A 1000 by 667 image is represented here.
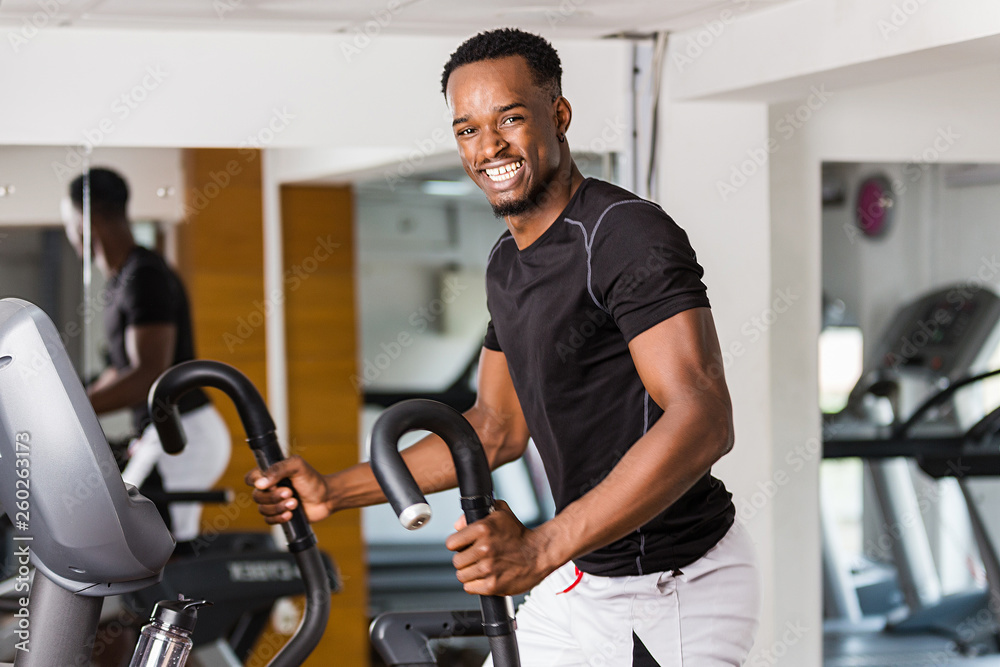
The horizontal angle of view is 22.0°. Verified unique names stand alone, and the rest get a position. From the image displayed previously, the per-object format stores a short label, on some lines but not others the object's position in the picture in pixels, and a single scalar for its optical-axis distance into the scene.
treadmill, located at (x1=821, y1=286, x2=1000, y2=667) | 6.52
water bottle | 2.63
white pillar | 4.12
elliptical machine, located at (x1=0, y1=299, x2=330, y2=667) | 2.54
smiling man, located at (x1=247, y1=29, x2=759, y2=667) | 2.84
